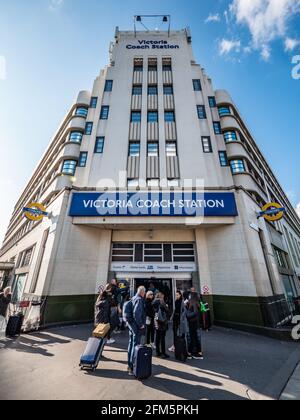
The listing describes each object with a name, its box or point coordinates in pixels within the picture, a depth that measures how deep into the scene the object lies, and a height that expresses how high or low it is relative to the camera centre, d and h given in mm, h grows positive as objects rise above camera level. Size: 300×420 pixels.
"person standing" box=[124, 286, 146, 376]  4543 -647
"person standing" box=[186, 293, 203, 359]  5660 -971
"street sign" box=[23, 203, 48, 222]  11891 +4965
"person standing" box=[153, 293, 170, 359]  5504 -752
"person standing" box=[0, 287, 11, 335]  8055 -237
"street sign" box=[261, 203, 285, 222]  11778 +4950
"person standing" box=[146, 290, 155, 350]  6445 -692
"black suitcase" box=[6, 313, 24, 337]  7199 -1054
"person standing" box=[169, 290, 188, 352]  5525 -603
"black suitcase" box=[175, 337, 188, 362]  5262 -1397
